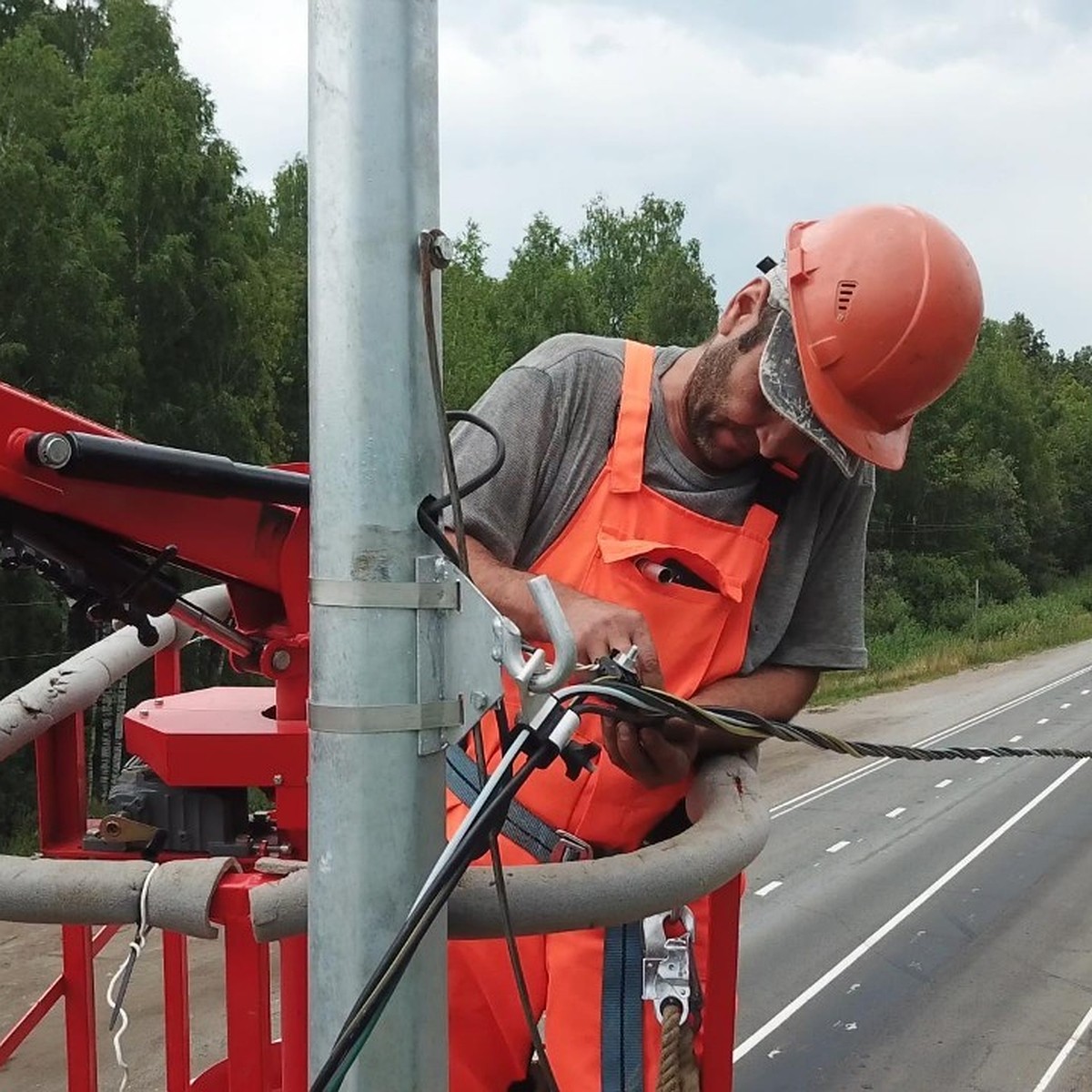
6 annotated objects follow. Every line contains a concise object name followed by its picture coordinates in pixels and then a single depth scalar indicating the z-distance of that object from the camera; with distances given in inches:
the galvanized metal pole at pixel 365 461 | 46.1
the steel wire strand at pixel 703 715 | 56.9
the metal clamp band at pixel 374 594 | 46.2
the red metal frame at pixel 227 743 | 71.4
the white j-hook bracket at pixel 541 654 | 49.1
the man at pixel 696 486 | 84.2
